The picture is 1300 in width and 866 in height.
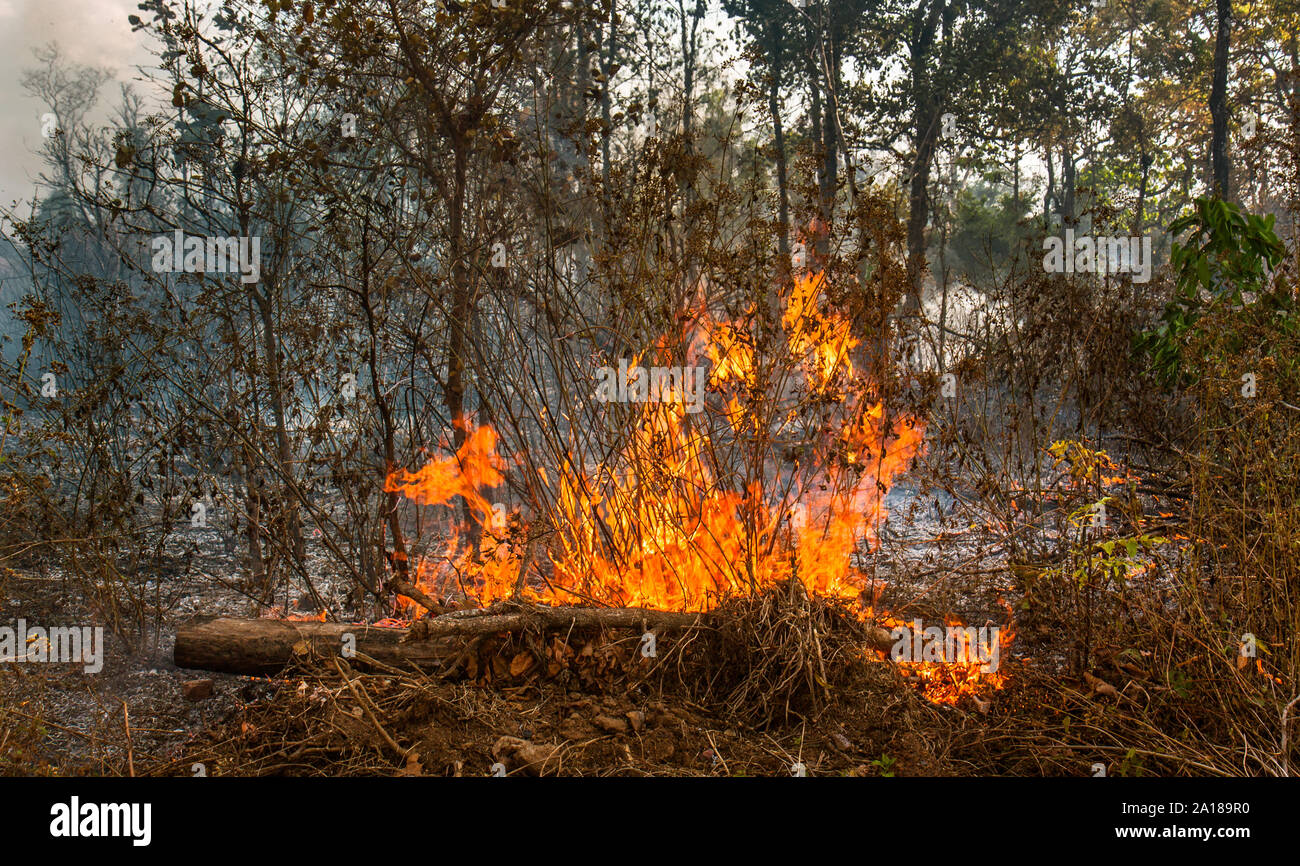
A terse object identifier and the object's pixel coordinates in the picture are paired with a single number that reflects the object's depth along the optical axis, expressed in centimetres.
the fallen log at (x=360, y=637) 421
